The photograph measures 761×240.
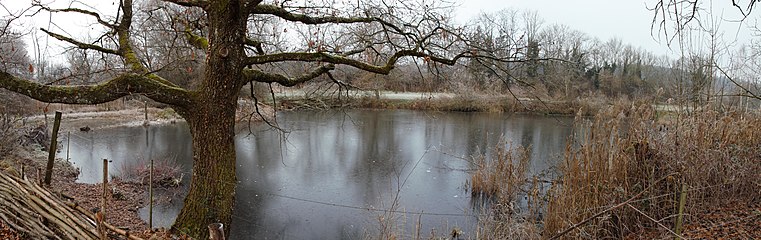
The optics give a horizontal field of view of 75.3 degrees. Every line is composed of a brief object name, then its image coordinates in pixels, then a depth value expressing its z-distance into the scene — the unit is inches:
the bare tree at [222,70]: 147.5
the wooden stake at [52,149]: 155.1
